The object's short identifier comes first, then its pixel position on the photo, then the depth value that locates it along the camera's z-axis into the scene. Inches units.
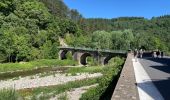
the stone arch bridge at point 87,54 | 1125.9
